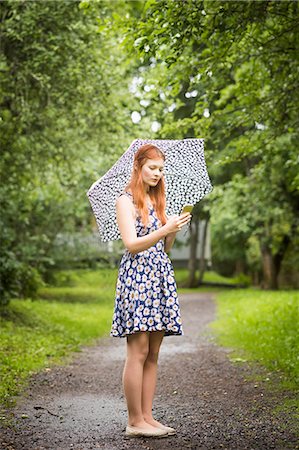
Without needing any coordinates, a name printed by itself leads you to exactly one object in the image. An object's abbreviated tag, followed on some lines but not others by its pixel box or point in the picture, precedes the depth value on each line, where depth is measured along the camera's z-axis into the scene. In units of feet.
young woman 17.72
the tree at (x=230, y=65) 27.17
